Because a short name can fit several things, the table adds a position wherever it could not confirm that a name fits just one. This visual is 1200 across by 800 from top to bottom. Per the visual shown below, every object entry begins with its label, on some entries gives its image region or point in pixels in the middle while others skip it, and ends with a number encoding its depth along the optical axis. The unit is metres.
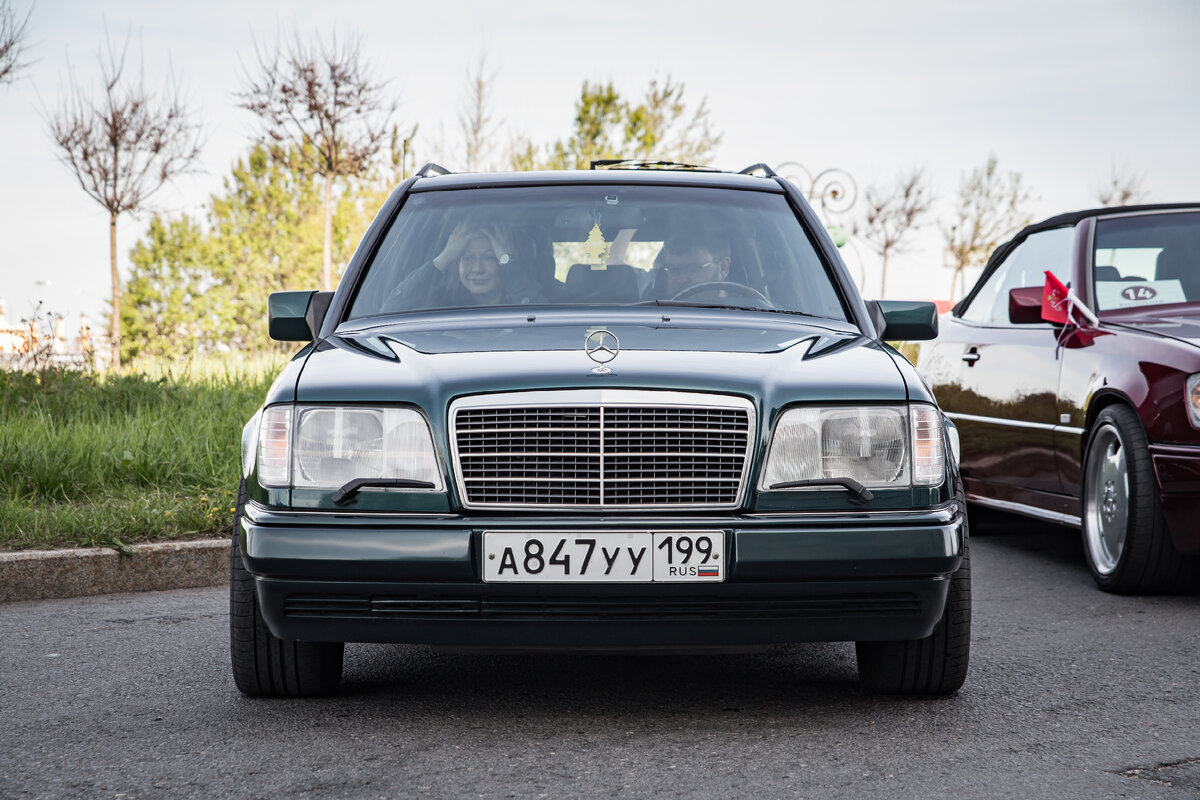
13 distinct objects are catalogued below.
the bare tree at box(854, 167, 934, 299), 41.41
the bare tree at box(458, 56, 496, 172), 22.56
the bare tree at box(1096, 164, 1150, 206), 40.84
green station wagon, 3.46
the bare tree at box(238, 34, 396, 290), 19.17
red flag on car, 6.70
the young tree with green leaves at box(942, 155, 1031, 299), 40.84
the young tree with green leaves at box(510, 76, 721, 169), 23.50
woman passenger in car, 4.57
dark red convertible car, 5.82
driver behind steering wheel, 4.64
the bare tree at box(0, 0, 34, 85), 11.19
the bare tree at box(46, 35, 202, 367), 18.81
